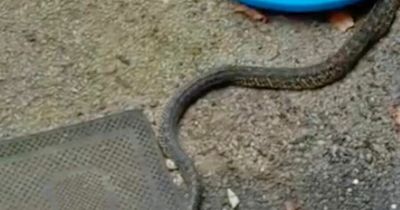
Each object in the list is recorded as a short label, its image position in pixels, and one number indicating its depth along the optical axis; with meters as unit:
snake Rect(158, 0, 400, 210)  3.03
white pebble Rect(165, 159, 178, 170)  2.93
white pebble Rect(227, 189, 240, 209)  2.83
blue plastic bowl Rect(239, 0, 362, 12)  3.26
